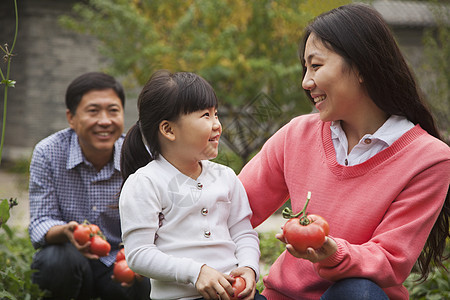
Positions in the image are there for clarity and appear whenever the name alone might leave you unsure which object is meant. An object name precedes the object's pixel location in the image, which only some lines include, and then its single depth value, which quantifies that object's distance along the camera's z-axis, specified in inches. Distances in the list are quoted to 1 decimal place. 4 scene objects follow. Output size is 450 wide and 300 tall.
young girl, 76.0
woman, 75.9
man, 122.8
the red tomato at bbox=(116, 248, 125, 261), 111.2
